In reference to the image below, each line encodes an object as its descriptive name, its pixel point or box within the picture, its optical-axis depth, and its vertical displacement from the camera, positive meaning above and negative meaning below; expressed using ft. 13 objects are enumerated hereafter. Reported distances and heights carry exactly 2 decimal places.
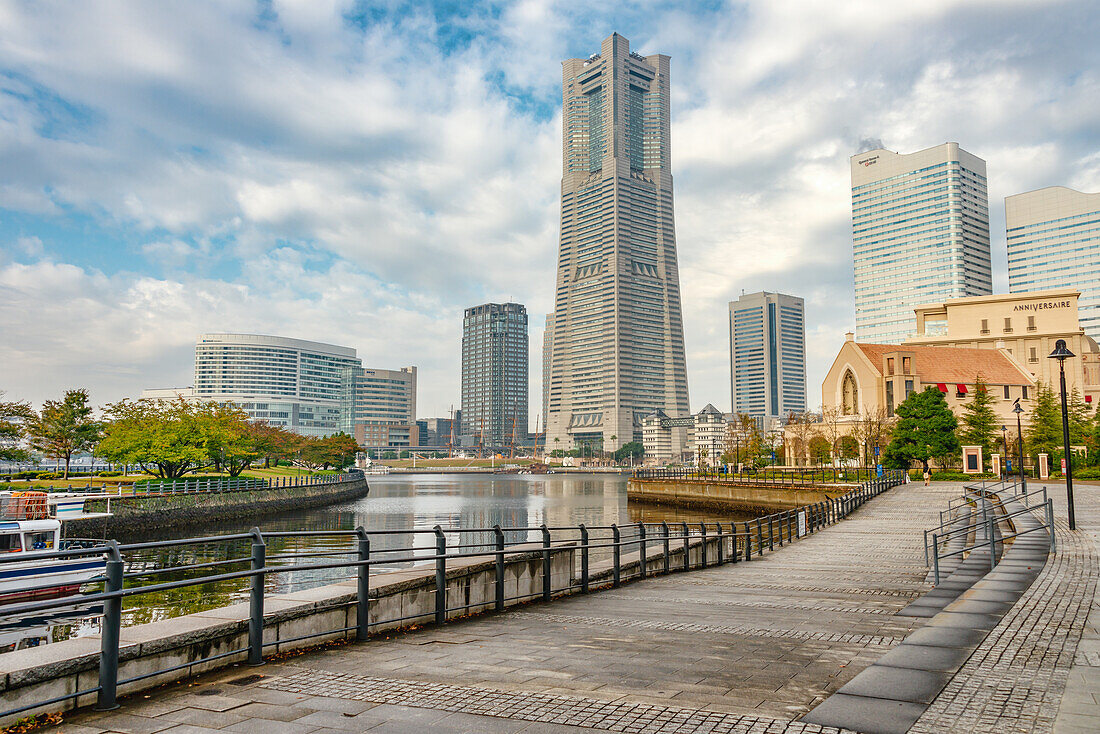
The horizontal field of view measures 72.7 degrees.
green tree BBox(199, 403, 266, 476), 216.95 -0.24
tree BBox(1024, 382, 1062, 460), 246.06 +0.87
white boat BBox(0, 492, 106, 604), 73.97 -12.76
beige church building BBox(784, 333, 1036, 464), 332.80 +24.69
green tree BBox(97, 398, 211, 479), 196.13 +0.31
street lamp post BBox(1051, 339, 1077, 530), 78.79 +0.48
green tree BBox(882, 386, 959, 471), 241.96 +0.20
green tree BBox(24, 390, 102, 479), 223.10 +3.85
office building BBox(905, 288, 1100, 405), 378.32 +53.05
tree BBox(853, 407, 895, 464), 294.25 +0.51
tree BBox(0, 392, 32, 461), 206.80 +3.88
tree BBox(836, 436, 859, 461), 316.81 -6.58
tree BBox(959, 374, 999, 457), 257.96 +1.79
